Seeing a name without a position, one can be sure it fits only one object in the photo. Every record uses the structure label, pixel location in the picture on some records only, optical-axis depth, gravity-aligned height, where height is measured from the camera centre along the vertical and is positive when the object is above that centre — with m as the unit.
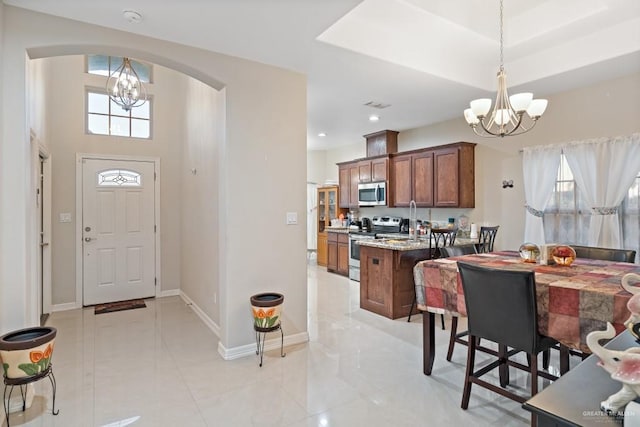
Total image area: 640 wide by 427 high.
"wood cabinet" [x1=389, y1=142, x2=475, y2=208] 5.11 +0.57
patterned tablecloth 1.79 -0.49
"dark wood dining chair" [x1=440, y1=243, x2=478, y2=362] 2.97 -0.41
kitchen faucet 5.50 -0.16
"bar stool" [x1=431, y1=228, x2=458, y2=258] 4.19 -0.36
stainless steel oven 6.36 -0.79
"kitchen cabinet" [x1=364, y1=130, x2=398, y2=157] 6.41 +1.34
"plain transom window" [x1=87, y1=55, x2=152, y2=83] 4.80 +2.14
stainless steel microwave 6.36 +0.36
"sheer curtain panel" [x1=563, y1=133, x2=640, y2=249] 3.59 +0.38
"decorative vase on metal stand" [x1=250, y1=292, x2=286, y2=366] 2.97 -0.89
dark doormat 4.55 -1.28
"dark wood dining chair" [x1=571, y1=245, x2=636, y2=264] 2.92 -0.38
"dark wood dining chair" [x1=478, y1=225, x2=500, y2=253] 4.62 -0.35
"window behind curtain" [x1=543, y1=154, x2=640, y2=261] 3.65 -0.04
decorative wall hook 4.70 +0.40
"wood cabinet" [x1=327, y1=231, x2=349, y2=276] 6.84 -0.83
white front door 4.73 -0.24
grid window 4.80 +1.39
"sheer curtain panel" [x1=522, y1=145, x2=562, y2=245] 4.21 +0.37
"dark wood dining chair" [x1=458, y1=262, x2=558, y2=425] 1.98 -0.63
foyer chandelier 3.66 +1.34
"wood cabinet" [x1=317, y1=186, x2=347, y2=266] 7.89 +0.01
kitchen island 4.19 -0.78
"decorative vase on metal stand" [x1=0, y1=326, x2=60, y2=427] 2.02 -0.87
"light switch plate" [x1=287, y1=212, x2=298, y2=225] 3.42 -0.05
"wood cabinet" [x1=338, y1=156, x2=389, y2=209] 6.37 +0.76
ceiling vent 4.62 +1.48
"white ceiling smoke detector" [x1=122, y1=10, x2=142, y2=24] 2.37 +1.39
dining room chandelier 2.65 +0.85
